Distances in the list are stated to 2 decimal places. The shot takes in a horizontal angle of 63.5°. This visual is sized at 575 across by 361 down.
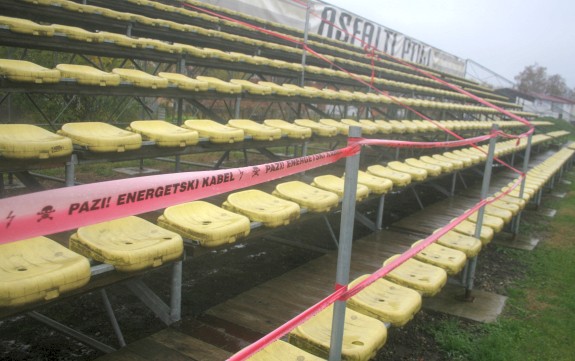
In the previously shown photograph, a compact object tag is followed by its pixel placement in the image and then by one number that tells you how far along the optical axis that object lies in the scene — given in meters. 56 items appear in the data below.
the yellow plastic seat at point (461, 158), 6.18
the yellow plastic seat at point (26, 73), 2.83
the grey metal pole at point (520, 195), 5.42
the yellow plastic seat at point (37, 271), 1.44
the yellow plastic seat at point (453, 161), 5.76
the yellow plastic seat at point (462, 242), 3.36
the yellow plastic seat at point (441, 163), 5.43
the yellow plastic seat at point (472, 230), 3.78
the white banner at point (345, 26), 9.58
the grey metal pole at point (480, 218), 3.49
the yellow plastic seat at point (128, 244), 1.82
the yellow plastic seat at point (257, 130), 4.00
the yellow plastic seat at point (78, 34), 3.71
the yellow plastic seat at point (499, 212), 4.50
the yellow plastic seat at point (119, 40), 3.94
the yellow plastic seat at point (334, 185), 3.49
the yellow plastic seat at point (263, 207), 2.65
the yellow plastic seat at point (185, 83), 3.98
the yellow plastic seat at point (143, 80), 3.63
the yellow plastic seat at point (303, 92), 5.36
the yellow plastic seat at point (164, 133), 3.18
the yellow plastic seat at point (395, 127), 6.05
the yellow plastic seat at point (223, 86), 4.36
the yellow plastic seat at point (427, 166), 5.07
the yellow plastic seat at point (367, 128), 5.37
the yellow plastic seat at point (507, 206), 4.86
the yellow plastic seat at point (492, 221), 4.14
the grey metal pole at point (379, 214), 4.40
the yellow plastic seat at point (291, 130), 4.34
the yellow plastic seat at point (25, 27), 3.34
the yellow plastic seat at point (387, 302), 2.21
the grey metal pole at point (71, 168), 2.61
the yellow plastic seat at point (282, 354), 1.73
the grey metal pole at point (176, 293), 2.23
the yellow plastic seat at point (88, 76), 3.23
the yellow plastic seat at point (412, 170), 4.72
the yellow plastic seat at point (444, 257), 3.01
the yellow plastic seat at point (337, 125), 5.15
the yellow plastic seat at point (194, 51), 4.67
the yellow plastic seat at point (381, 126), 5.69
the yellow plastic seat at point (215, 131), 3.62
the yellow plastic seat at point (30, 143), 2.22
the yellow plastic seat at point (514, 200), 5.18
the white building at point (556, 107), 34.09
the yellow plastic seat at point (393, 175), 4.30
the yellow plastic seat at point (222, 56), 4.93
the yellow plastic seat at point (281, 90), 5.00
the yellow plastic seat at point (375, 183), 3.80
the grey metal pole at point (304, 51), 5.95
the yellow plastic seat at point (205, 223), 2.21
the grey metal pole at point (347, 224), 1.56
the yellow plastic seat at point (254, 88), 4.74
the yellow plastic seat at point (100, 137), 2.68
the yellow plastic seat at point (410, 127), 6.41
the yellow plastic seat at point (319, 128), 4.79
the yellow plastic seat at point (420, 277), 2.61
